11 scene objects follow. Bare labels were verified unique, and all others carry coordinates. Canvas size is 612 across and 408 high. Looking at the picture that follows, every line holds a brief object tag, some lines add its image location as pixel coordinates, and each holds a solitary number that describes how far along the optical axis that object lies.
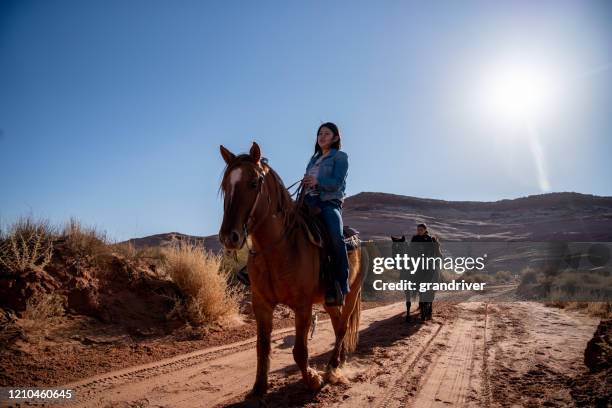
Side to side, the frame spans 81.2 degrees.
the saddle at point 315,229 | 4.09
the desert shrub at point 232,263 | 11.14
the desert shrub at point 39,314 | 5.25
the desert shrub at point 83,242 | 7.28
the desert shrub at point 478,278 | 25.58
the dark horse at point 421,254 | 10.80
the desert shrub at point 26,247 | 5.87
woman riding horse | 4.21
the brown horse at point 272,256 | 3.40
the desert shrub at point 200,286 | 7.62
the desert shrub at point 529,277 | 21.43
